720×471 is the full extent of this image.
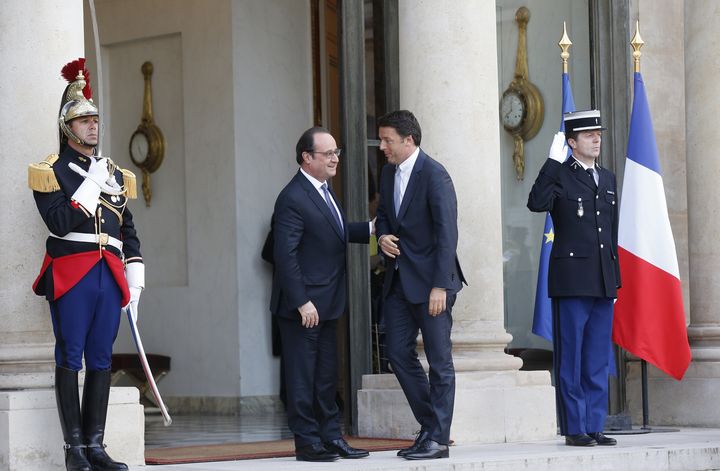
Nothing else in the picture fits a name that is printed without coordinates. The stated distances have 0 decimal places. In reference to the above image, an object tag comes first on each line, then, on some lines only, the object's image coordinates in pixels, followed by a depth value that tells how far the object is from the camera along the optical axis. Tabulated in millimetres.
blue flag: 20078
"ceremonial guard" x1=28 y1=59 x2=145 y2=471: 14250
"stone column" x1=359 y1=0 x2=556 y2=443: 18594
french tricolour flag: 19859
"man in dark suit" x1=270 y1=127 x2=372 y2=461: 15648
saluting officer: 17500
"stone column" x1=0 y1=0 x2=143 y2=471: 15148
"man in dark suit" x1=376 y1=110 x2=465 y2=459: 15711
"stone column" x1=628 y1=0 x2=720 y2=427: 21828
